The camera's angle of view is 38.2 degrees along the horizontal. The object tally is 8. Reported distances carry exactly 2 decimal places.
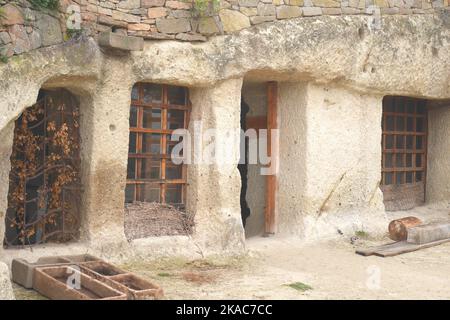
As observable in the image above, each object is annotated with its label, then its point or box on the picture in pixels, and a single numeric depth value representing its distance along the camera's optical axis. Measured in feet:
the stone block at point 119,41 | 19.49
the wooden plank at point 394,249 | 23.44
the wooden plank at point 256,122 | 27.09
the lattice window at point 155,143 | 22.09
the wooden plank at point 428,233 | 24.95
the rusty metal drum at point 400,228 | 25.44
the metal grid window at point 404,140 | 30.51
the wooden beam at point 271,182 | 26.05
